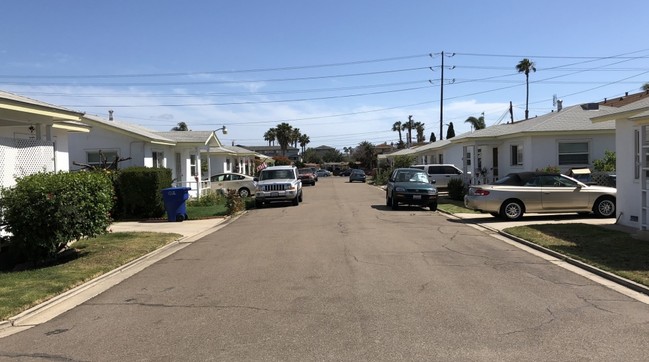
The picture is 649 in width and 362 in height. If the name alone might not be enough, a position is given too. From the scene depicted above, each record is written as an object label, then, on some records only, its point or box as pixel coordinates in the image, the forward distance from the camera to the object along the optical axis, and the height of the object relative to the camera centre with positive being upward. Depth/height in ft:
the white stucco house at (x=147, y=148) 76.79 +4.54
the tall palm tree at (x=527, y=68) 217.77 +42.17
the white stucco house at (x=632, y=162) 40.09 +0.53
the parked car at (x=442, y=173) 107.14 -0.25
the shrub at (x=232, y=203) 68.69 -3.58
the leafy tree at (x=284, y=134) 362.53 +27.77
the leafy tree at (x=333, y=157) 508.94 +16.35
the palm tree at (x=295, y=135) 371.47 +27.77
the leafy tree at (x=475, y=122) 228.84 +21.23
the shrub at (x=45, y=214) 32.07 -2.17
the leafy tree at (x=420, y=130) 404.12 +32.08
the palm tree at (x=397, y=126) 417.69 +36.59
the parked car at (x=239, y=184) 101.34 -1.72
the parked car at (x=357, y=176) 200.75 -1.10
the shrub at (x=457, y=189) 85.05 -2.87
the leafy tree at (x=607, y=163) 70.38 +0.78
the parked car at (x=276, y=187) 79.46 -1.90
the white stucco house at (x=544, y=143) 76.89 +4.10
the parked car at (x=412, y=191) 68.44 -2.54
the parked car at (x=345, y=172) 318.45 +0.80
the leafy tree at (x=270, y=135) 383.04 +29.26
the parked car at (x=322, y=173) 296.51 +0.41
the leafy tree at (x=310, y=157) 470.19 +15.39
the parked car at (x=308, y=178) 167.84 -1.25
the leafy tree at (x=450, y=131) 241.96 +18.58
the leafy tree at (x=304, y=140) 435.78 +27.97
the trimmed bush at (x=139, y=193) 63.46 -1.91
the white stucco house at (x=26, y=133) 34.71 +3.95
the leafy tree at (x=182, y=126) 339.73 +32.54
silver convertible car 54.08 -2.86
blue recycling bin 60.34 -2.91
